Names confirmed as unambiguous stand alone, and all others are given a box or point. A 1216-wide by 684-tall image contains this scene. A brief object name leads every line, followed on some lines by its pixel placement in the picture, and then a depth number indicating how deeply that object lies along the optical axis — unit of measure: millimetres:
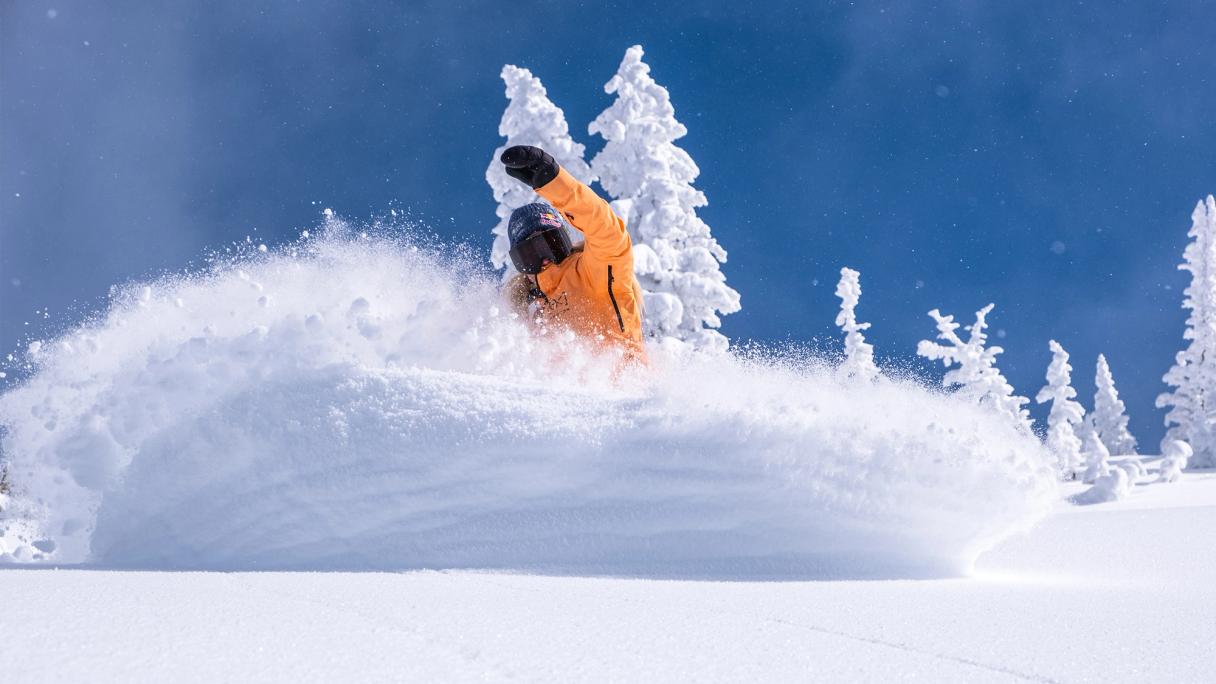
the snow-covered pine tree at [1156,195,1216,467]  33938
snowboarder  6898
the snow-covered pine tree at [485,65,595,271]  17469
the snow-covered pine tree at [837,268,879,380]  29797
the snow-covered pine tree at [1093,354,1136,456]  45656
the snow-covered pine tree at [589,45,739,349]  18250
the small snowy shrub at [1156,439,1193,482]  18875
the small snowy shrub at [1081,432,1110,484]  26928
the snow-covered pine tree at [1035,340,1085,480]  34656
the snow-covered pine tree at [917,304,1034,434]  30906
